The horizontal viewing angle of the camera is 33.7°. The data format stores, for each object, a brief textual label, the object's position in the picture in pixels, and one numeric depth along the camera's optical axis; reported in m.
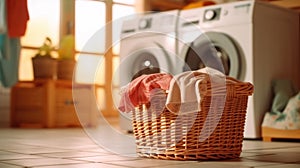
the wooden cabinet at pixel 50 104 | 4.21
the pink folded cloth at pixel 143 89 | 1.69
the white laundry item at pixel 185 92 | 1.61
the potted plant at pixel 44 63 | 4.27
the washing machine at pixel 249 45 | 2.85
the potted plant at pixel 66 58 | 4.45
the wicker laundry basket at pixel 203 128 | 1.66
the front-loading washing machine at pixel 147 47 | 3.26
